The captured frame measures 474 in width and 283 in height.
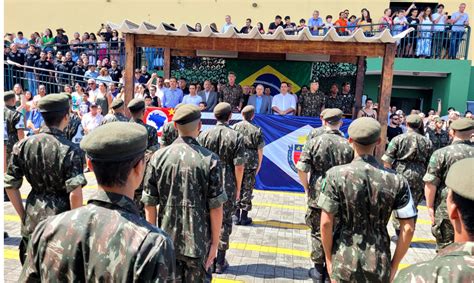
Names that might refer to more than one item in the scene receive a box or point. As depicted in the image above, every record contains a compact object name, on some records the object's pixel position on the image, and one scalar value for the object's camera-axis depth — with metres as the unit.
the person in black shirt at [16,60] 14.70
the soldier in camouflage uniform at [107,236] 1.59
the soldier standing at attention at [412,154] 6.00
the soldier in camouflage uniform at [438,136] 9.02
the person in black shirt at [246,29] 13.56
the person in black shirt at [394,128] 9.72
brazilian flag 11.80
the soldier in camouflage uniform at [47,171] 3.38
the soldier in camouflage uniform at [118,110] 6.37
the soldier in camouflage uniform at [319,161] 4.64
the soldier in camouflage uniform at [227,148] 5.24
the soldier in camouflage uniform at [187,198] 3.16
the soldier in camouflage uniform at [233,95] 10.15
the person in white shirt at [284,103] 9.66
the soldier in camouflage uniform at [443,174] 4.62
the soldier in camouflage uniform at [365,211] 3.00
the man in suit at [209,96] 10.13
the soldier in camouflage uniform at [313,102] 9.88
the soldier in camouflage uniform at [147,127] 5.25
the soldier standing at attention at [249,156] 6.70
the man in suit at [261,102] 9.80
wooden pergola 8.01
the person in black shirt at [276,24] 15.05
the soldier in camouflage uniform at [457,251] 1.49
